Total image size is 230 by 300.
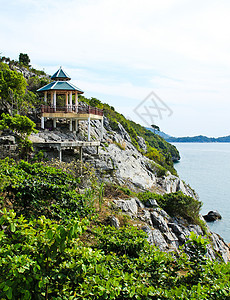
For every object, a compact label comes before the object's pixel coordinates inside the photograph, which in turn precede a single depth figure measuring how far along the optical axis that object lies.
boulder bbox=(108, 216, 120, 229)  8.82
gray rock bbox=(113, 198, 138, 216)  11.31
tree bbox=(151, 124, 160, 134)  95.31
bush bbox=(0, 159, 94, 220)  5.62
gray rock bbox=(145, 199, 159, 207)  14.57
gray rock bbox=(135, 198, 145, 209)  13.41
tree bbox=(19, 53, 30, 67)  36.37
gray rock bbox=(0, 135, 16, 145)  12.79
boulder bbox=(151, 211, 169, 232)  12.44
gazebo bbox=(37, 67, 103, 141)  19.26
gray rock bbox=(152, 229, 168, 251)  10.20
